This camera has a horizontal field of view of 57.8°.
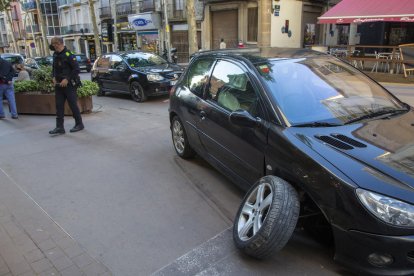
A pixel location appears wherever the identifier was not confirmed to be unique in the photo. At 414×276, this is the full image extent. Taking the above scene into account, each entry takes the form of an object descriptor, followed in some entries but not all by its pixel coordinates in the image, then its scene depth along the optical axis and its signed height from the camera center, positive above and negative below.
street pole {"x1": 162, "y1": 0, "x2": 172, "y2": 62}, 21.62 -0.36
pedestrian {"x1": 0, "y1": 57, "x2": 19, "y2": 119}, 8.70 -1.02
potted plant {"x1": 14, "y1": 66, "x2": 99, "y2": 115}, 9.14 -1.33
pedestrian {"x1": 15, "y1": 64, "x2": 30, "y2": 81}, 11.03 -0.98
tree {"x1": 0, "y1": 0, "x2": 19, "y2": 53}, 34.58 +3.31
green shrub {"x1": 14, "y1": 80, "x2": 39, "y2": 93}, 9.46 -1.14
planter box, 9.21 -1.56
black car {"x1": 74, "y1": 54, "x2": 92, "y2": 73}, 26.23 -1.68
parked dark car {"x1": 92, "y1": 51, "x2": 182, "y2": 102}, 10.84 -1.11
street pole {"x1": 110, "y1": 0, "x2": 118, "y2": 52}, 28.87 -0.14
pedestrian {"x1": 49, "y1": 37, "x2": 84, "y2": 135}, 7.00 -0.73
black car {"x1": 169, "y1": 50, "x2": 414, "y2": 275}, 2.37 -0.90
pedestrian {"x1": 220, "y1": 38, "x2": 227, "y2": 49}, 22.41 -0.62
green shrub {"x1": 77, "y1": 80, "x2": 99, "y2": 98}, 8.90 -1.20
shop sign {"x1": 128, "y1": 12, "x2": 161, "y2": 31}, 30.97 +1.21
